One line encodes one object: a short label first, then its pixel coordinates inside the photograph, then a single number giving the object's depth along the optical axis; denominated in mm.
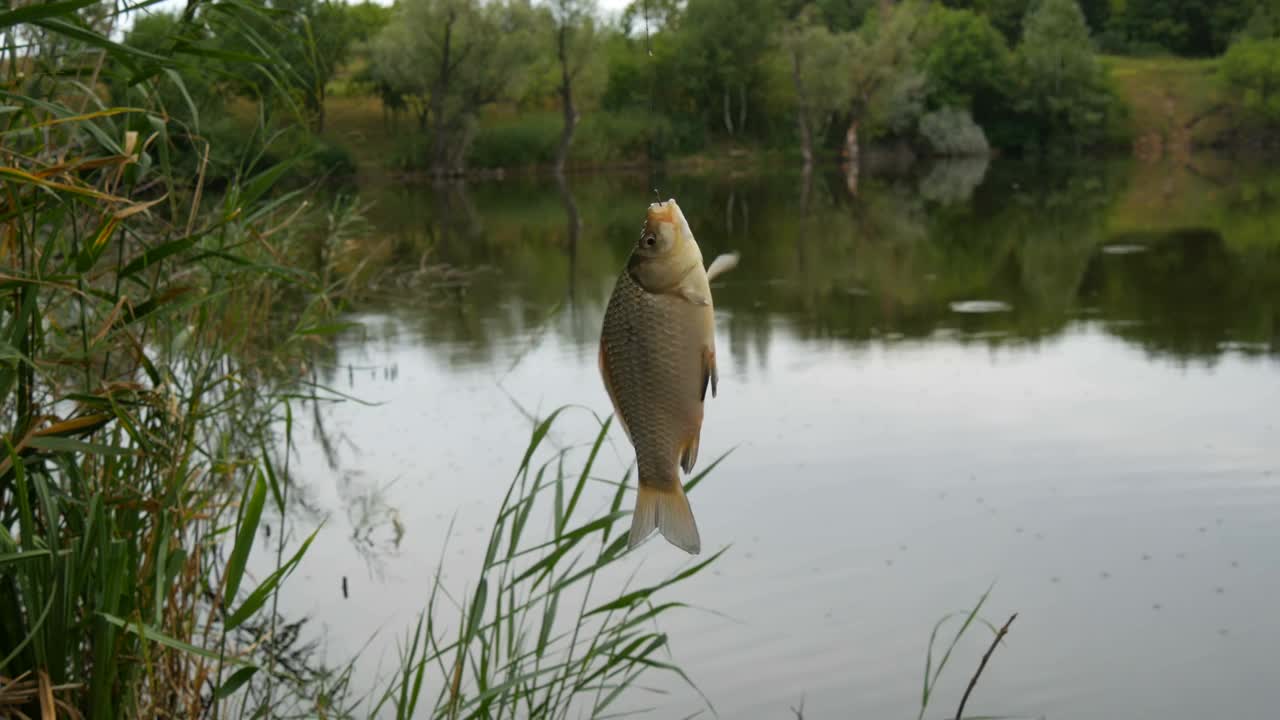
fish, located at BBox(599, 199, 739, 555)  1212
